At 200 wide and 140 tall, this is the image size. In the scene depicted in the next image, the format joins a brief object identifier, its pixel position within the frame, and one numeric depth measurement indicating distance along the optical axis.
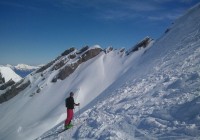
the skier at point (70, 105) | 11.51
